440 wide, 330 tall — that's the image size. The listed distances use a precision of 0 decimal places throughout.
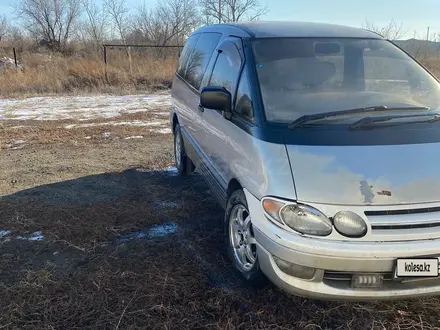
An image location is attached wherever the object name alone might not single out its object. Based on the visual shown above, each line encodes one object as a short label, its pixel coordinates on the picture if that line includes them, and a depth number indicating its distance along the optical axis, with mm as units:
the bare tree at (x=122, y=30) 31998
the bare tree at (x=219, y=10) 31062
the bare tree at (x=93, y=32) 32281
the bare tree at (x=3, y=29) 35812
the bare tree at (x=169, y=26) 30062
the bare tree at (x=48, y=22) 33466
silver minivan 2248
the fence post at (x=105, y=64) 15780
